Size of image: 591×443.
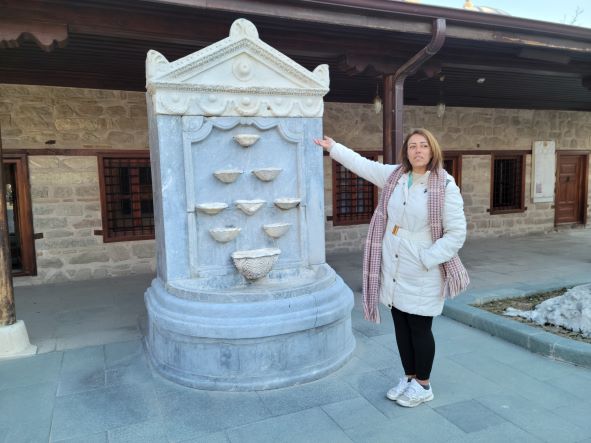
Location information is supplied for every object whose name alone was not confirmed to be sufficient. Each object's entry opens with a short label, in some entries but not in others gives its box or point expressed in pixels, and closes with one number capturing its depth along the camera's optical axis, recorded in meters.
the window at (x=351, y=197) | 7.74
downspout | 4.88
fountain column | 2.90
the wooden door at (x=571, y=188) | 10.09
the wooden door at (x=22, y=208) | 5.71
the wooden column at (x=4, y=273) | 3.53
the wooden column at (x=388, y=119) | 4.99
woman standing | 2.35
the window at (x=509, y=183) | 9.41
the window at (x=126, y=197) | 6.28
